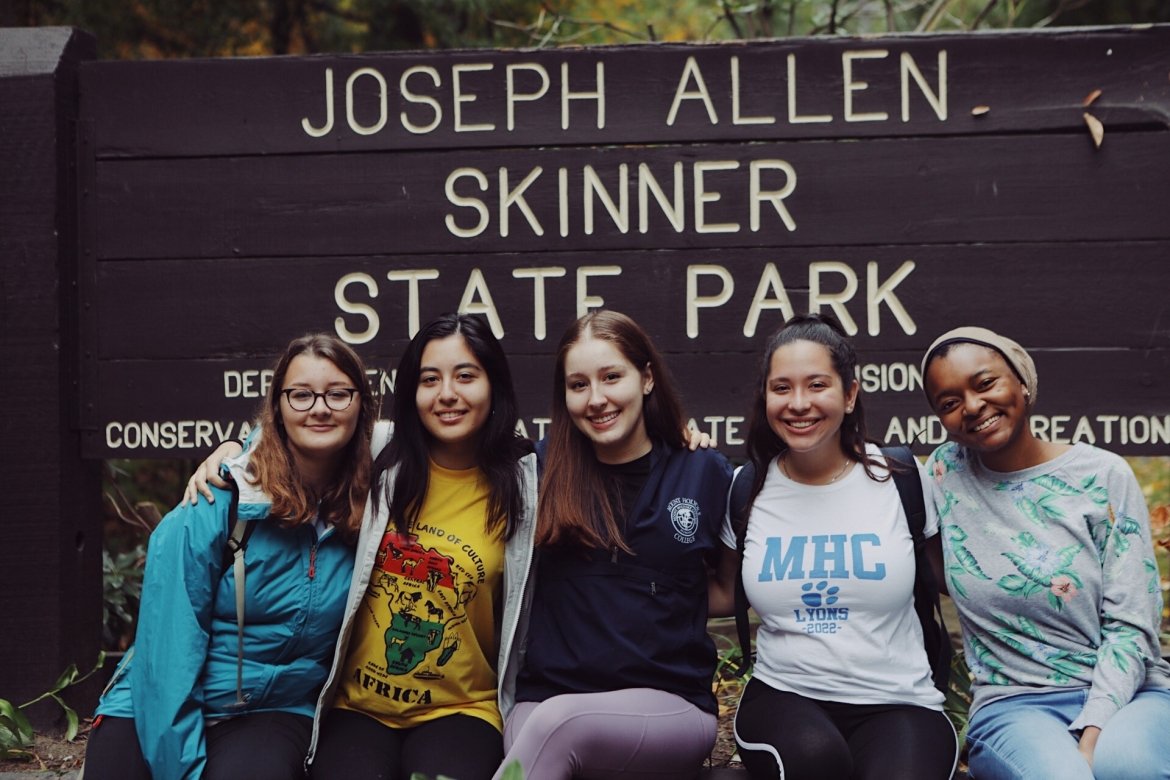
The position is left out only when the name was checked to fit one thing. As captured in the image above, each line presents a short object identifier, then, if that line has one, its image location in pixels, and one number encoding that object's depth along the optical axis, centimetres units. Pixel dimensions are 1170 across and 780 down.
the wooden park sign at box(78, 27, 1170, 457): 422
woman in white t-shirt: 296
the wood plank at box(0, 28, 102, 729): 430
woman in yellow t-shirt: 326
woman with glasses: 307
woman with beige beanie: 300
